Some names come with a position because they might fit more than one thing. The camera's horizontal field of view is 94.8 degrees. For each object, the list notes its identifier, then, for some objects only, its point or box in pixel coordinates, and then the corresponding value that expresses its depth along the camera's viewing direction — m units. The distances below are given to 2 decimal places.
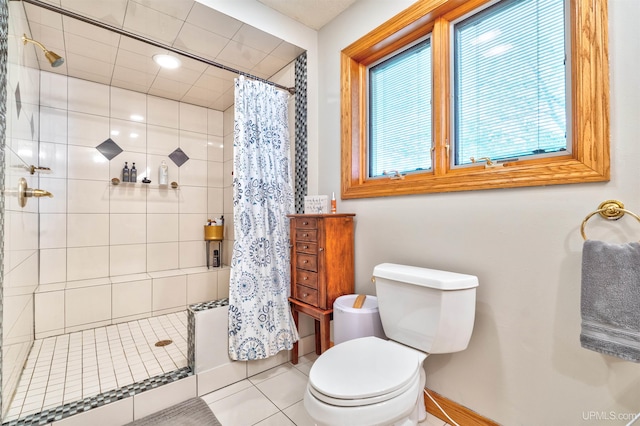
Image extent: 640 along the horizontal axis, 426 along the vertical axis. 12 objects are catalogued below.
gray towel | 0.96
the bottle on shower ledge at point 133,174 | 2.98
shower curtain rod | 1.42
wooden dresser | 1.81
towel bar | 1.04
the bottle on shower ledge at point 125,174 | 2.94
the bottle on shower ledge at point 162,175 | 3.16
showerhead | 1.50
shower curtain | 1.86
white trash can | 1.61
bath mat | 1.47
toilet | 1.02
